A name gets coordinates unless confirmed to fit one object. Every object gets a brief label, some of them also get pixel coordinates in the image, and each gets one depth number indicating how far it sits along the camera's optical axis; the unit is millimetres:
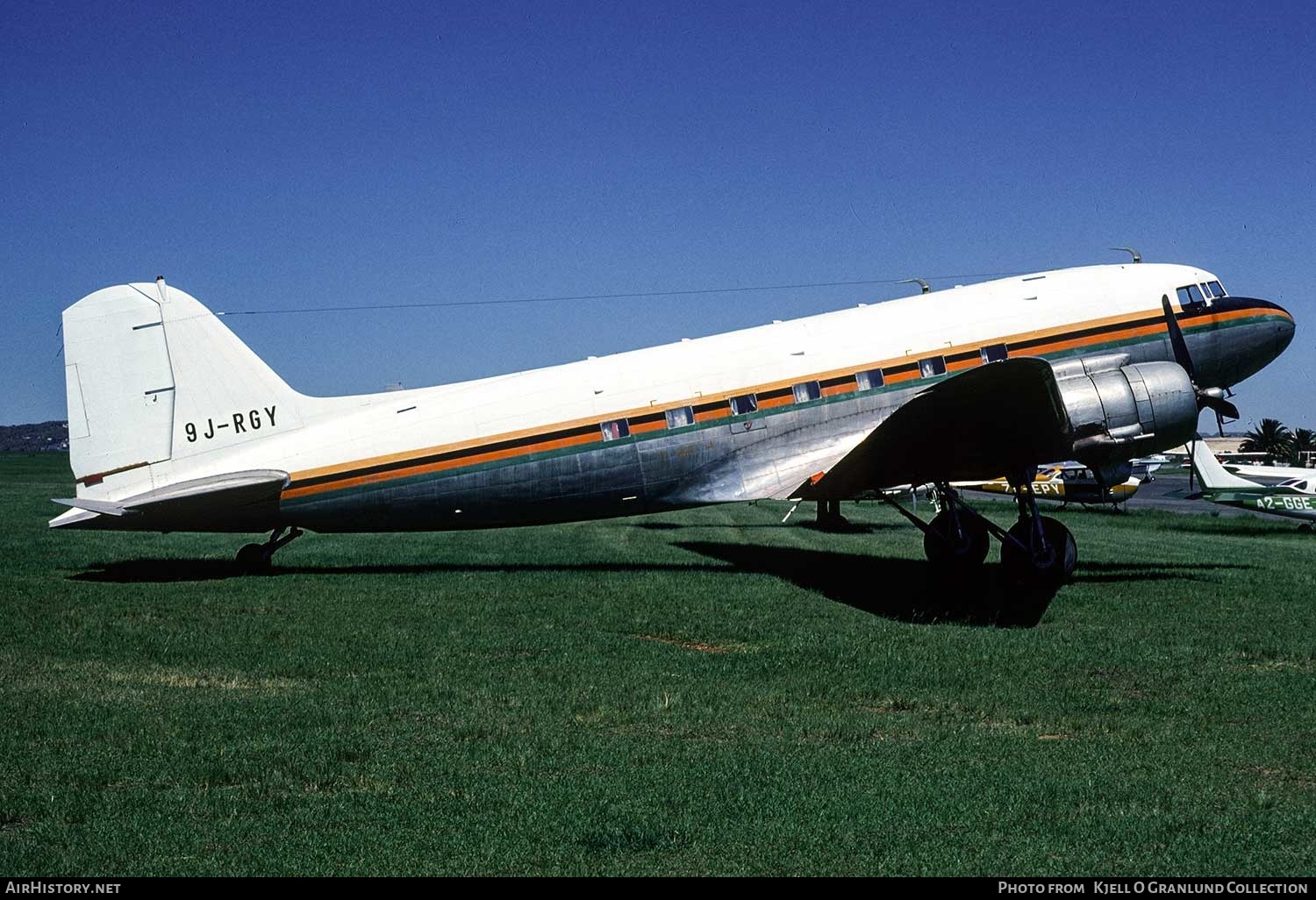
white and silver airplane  17141
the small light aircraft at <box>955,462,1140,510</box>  42375
